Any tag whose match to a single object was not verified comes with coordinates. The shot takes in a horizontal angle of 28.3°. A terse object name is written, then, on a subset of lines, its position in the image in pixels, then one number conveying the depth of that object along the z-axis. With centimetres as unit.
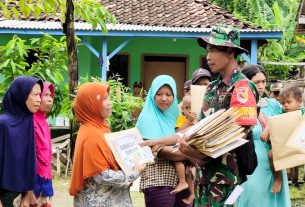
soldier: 390
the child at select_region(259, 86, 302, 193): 577
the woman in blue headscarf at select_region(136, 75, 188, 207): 491
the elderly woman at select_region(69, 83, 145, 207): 426
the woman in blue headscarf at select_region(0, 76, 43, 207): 463
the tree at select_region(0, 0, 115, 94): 508
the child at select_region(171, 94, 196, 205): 493
